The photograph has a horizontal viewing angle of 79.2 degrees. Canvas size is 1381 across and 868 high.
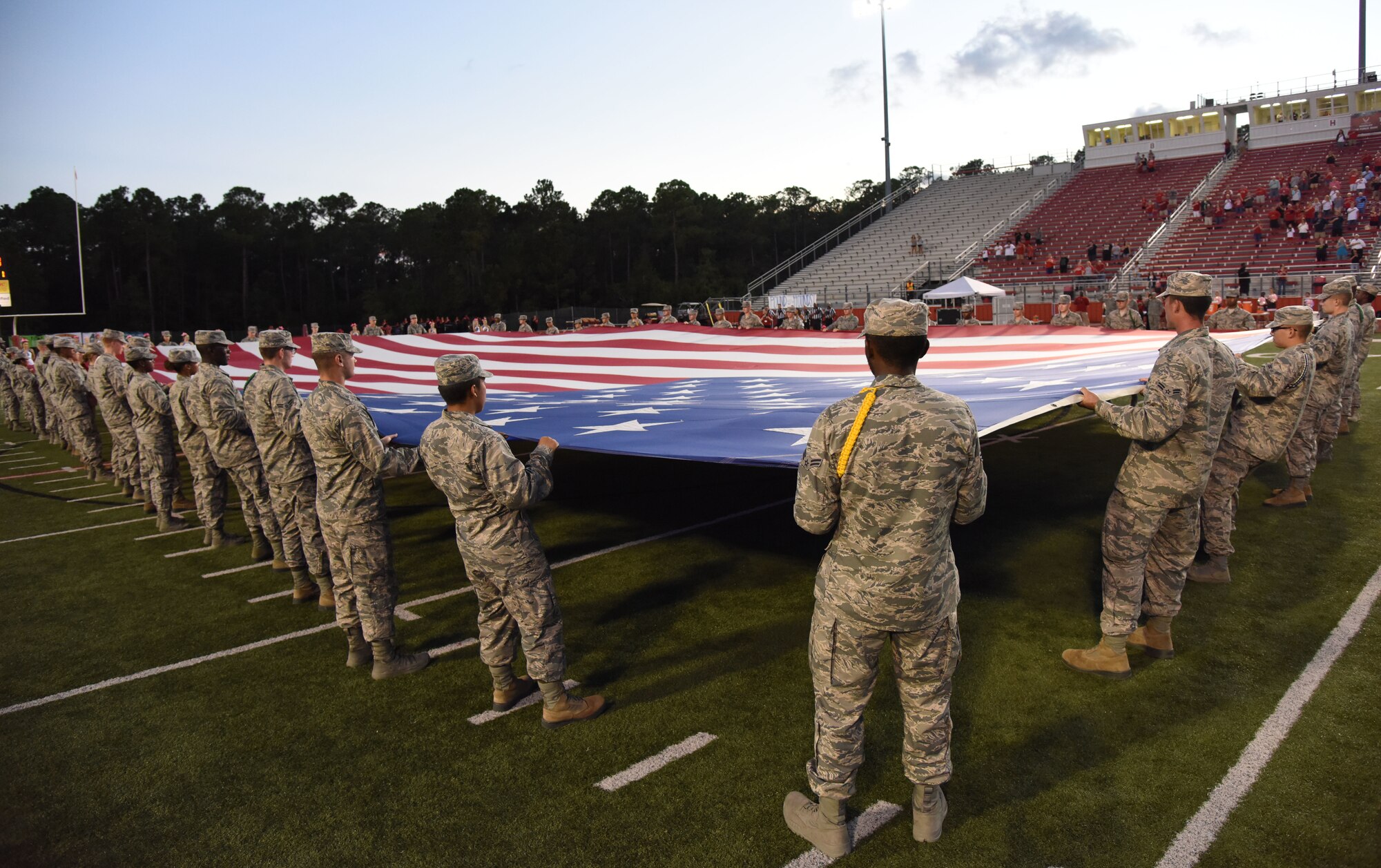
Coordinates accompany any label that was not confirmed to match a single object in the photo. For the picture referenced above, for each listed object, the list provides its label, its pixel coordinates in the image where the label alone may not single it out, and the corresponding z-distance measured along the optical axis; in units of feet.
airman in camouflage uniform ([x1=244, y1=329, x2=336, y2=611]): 16.25
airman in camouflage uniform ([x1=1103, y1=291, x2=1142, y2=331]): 34.65
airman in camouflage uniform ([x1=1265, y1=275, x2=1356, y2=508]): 21.03
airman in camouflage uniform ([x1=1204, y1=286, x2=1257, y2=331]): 29.55
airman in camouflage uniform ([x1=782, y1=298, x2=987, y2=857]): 8.14
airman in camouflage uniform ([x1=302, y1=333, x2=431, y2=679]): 13.61
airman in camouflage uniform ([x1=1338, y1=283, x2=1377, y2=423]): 24.25
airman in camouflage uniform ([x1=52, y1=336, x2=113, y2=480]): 33.78
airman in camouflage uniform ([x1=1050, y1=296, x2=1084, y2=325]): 36.37
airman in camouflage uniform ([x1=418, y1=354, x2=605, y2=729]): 11.18
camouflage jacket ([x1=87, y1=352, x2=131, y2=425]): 27.58
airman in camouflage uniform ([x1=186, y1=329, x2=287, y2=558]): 19.57
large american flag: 15.71
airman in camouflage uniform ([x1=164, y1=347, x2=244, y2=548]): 22.06
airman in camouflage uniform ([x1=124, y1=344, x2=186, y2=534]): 24.25
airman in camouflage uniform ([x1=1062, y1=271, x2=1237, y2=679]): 12.03
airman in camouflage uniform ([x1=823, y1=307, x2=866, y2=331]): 49.24
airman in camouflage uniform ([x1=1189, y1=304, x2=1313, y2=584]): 16.12
